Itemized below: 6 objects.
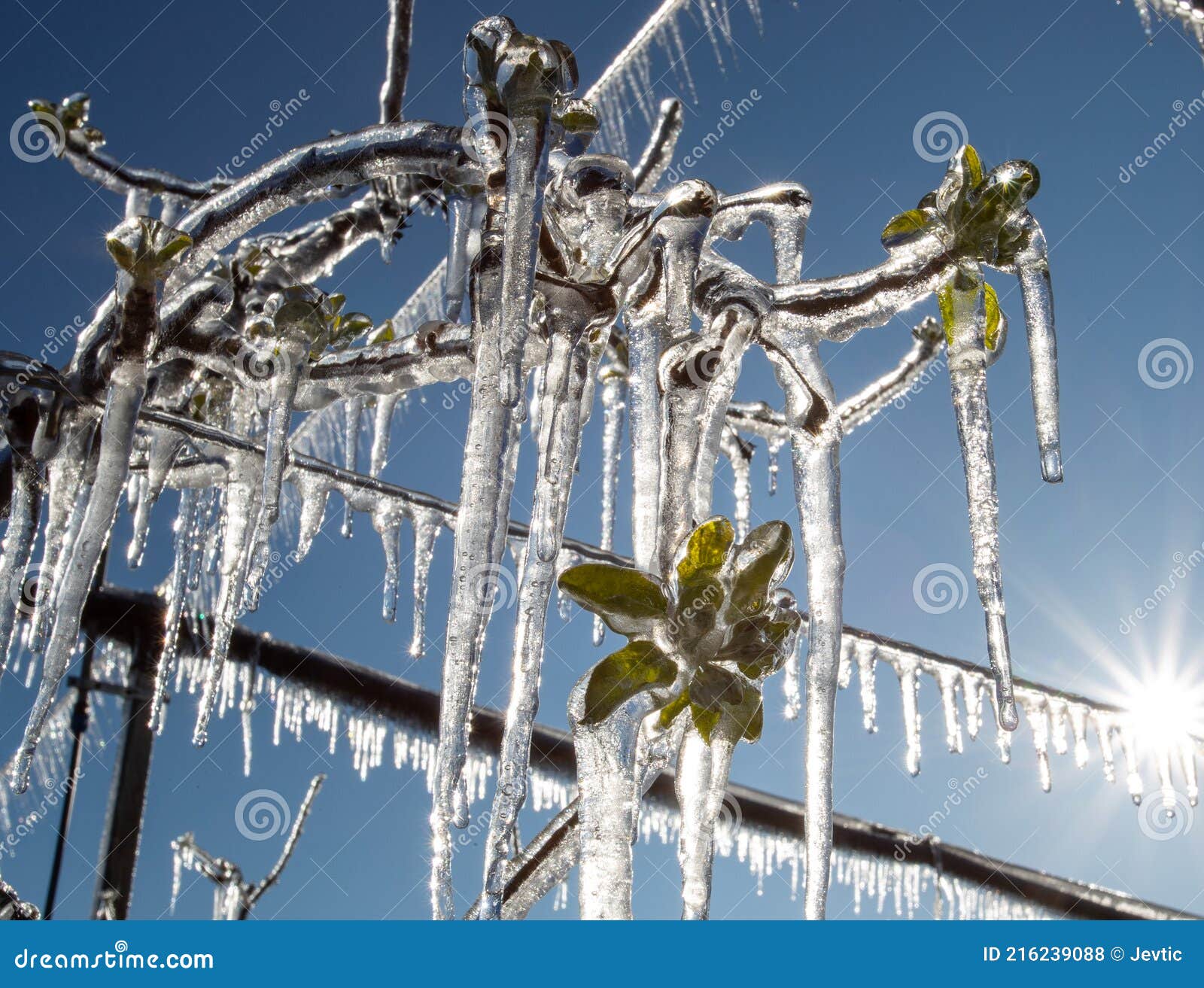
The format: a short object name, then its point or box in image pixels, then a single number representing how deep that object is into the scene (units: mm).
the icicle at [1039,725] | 2000
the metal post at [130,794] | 2443
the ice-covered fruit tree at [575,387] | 560
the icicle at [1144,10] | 1514
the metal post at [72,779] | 2209
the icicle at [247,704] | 2383
